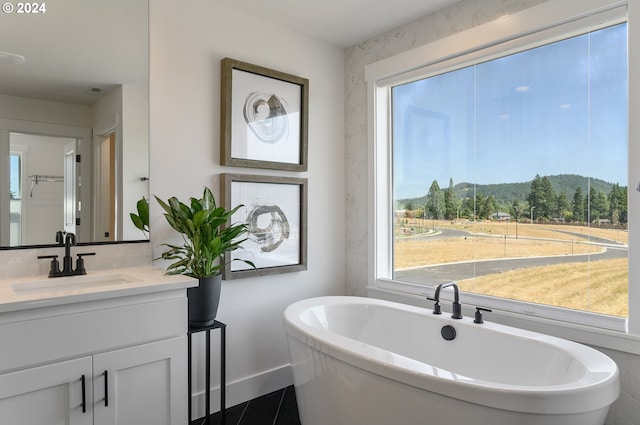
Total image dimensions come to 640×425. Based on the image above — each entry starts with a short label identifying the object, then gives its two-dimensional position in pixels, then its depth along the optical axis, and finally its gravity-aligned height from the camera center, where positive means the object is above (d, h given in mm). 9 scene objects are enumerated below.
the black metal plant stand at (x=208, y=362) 2155 -800
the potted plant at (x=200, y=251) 2137 -205
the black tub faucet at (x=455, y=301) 2305 -489
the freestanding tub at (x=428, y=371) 1444 -680
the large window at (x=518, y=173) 2096 +236
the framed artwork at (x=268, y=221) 2674 -60
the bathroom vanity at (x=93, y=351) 1497 -546
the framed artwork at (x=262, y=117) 2627 +635
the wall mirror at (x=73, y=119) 1983 +472
